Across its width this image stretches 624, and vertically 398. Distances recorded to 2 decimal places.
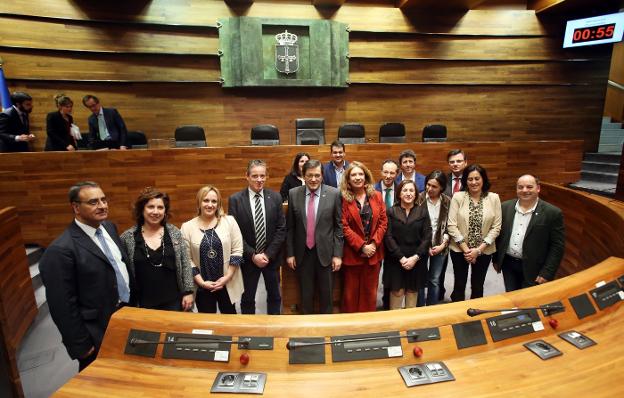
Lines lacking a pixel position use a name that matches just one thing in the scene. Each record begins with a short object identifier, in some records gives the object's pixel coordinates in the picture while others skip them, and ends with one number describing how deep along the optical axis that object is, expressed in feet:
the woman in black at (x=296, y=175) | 10.50
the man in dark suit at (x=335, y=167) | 10.71
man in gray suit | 7.65
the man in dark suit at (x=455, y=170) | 9.52
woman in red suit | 7.65
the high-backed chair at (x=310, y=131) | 15.07
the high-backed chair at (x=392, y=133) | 16.93
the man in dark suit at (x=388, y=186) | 8.90
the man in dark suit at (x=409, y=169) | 9.62
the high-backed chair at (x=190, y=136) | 14.21
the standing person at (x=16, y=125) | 11.61
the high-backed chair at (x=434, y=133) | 17.08
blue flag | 14.69
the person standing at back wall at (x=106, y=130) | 14.07
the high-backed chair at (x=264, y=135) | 14.96
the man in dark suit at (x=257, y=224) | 7.69
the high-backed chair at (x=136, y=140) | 15.37
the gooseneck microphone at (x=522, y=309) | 4.36
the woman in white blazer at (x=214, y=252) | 6.80
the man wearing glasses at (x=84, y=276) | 5.04
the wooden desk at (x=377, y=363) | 3.68
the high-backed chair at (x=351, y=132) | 16.06
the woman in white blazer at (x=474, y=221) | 7.99
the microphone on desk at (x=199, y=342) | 4.11
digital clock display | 19.56
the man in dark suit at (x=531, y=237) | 7.32
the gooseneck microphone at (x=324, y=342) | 4.09
